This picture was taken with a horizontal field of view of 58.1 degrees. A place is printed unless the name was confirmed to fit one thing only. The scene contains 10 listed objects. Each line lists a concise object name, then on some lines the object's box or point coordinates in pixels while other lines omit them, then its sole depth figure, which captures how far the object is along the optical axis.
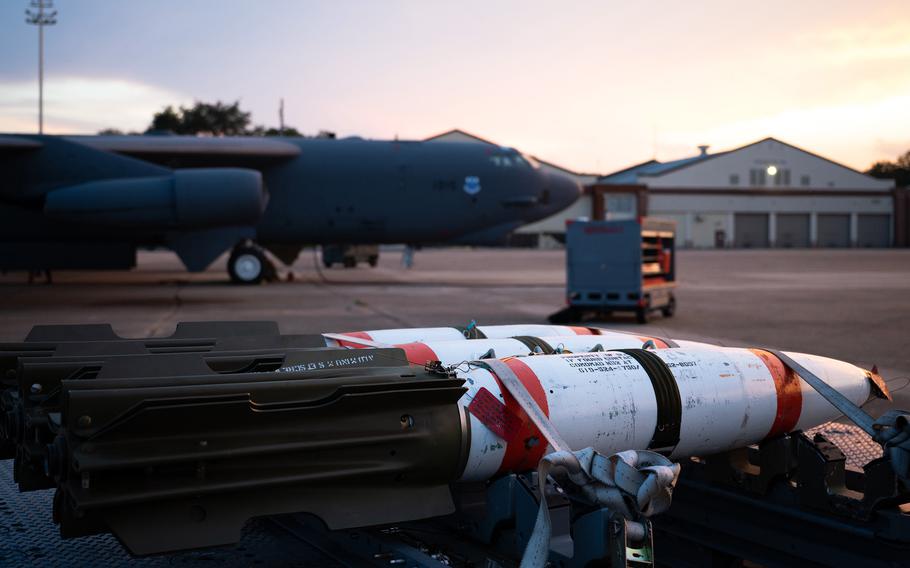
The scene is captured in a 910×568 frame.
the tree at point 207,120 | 54.34
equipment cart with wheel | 12.59
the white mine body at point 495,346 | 4.84
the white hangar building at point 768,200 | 63.03
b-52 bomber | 16.48
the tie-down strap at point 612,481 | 2.85
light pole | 42.16
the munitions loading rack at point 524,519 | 3.32
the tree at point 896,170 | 80.69
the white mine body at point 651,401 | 3.71
